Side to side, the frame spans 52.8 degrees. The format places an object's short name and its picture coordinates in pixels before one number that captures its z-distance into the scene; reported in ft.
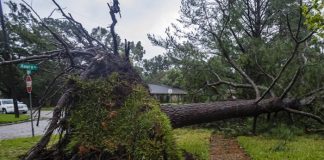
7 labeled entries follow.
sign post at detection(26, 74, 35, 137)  29.17
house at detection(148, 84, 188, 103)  118.40
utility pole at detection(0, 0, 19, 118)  50.26
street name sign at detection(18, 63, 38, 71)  21.81
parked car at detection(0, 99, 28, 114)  81.62
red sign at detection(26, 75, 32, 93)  29.17
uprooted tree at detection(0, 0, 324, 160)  8.83
